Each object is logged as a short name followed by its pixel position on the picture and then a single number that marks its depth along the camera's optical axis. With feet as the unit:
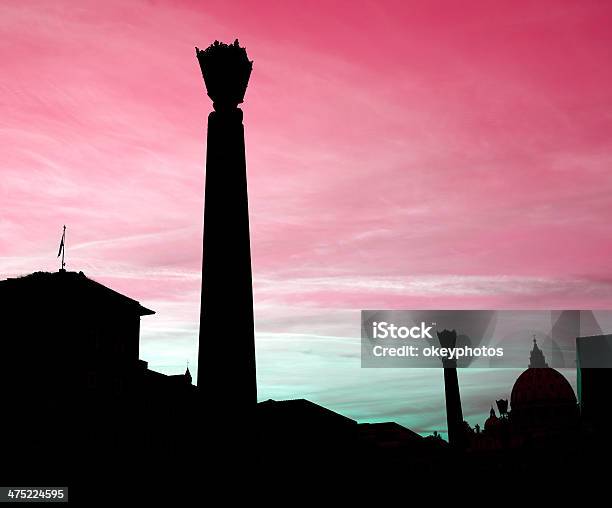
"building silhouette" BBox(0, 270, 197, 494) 108.47
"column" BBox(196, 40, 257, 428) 62.18
